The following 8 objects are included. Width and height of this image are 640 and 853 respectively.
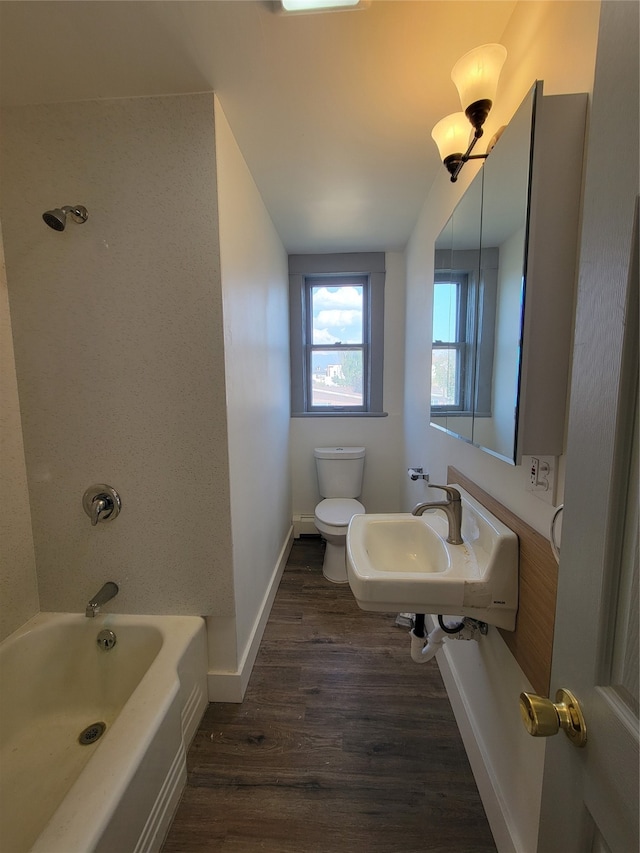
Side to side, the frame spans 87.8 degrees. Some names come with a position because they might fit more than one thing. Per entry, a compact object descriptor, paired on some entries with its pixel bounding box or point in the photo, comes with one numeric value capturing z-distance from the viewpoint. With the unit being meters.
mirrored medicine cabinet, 0.75
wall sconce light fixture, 0.85
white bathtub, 0.77
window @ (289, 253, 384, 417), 2.70
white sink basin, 0.98
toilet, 2.38
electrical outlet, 0.82
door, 0.38
